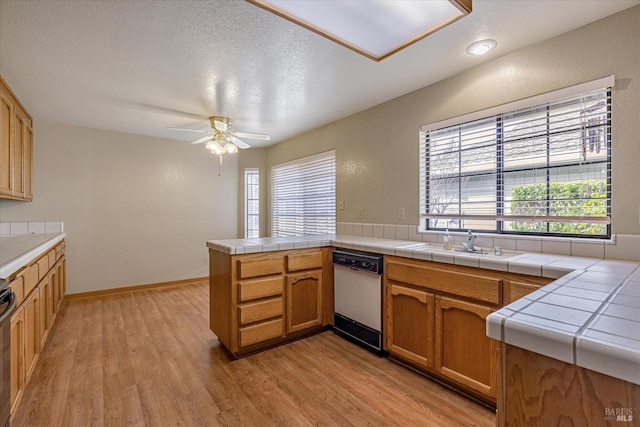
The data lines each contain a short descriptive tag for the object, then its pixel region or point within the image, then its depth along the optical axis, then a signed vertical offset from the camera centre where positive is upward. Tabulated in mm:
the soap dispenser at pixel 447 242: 2297 -238
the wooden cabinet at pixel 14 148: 2643 +667
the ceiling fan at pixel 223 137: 3268 +909
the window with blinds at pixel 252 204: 5402 +160
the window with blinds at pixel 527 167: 1831 +344
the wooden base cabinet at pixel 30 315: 1761 -775
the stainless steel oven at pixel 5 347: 1312 -649
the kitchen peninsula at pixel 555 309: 606 -281
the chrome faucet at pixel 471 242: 2195 -221
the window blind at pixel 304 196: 4004 +263
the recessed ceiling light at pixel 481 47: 2010 +1181
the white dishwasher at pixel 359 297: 2436 -758
